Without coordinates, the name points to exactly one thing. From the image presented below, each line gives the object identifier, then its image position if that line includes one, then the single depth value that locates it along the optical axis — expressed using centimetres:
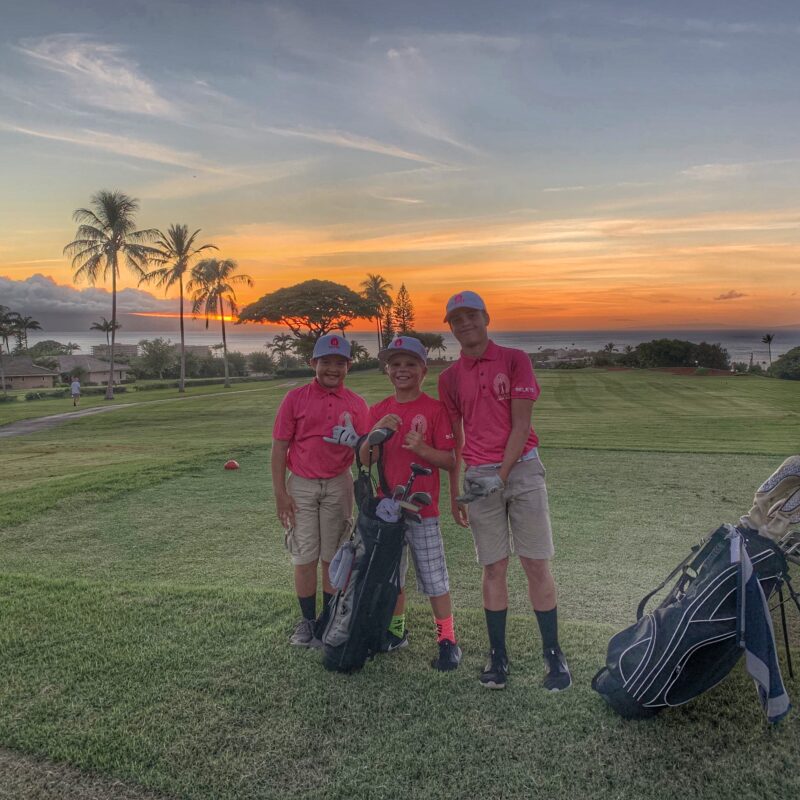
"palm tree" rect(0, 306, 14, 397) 6111
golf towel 259
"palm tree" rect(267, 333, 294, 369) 6100
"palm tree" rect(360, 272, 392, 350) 6773
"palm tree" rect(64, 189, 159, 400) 3959
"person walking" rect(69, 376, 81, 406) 2953
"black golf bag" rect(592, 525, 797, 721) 262
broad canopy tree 5706
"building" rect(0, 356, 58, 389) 7162
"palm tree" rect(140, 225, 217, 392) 4634
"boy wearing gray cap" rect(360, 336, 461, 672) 342
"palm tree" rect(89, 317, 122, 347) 7230
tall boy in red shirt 328
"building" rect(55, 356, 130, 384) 8294
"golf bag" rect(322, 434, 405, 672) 327
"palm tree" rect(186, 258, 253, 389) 5072
